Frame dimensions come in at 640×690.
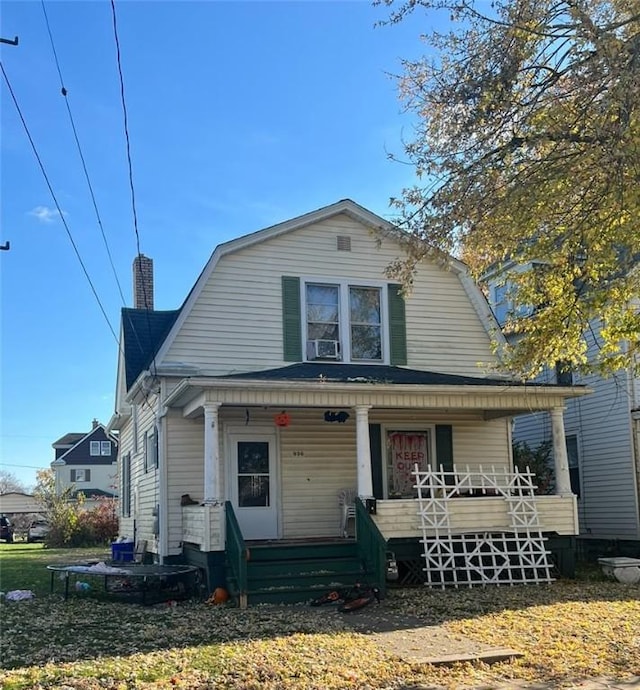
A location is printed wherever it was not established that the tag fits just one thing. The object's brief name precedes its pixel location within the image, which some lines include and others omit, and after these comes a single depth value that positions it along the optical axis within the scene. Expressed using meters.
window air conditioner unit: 14.55
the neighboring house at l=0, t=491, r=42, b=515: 55.06
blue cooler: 15.71
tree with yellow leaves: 8.55
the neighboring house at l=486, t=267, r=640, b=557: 16.78
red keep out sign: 14.88
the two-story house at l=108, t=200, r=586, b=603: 12.16
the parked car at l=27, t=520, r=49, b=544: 34.55
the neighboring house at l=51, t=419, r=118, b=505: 58.91
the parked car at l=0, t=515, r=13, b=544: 37.12
